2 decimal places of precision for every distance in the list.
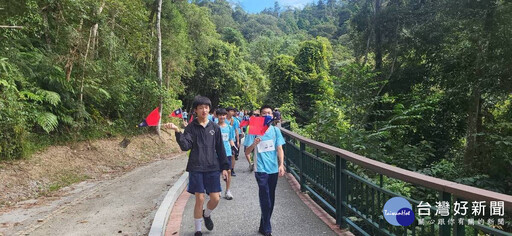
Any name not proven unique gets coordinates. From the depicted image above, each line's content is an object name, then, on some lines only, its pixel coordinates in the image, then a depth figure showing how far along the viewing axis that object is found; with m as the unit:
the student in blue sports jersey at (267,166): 4.34
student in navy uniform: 4.26
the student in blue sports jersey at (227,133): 6.79
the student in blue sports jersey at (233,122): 7.78
